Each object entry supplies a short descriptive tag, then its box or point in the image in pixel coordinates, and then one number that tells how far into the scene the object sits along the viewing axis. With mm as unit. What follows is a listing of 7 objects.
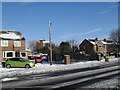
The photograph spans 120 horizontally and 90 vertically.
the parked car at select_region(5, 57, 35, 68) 25859
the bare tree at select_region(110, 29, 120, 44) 65888
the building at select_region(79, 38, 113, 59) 73262
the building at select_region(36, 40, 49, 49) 106675
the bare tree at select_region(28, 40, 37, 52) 104988
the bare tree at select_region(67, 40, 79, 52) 84181
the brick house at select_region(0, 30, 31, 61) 38125
